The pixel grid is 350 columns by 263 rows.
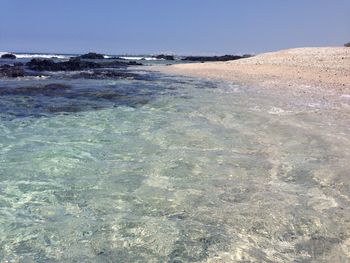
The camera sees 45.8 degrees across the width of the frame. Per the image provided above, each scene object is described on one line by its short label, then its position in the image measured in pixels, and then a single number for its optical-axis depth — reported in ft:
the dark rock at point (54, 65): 97.78
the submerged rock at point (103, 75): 74.52
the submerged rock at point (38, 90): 45.96
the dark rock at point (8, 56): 207.25
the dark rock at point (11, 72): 71.00
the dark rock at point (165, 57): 284.24
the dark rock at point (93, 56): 241.10
